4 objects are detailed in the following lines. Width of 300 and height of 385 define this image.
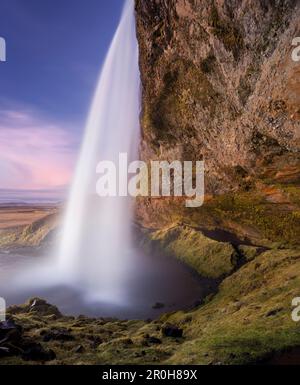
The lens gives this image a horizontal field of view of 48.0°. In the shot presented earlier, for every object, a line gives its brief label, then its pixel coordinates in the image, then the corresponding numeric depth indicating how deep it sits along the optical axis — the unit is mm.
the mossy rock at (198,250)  34716
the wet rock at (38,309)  26455
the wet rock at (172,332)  19625
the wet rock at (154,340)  18564
